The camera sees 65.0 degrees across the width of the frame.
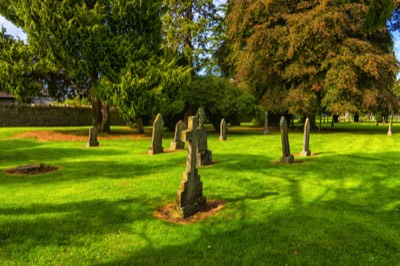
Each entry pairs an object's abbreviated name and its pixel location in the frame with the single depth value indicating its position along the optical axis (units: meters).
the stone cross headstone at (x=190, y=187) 5.89
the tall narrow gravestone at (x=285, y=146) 11.41
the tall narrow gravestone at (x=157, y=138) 13.52
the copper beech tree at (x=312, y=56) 23.83
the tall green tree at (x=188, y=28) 29.64
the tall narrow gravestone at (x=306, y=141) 13.17
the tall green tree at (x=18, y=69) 21.20
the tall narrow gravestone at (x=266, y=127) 25.94
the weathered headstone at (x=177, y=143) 14.95
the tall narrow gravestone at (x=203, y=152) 10.91
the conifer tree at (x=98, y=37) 19.42
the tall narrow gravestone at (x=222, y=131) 19.56
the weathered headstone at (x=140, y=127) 24.73
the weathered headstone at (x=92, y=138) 15.77
